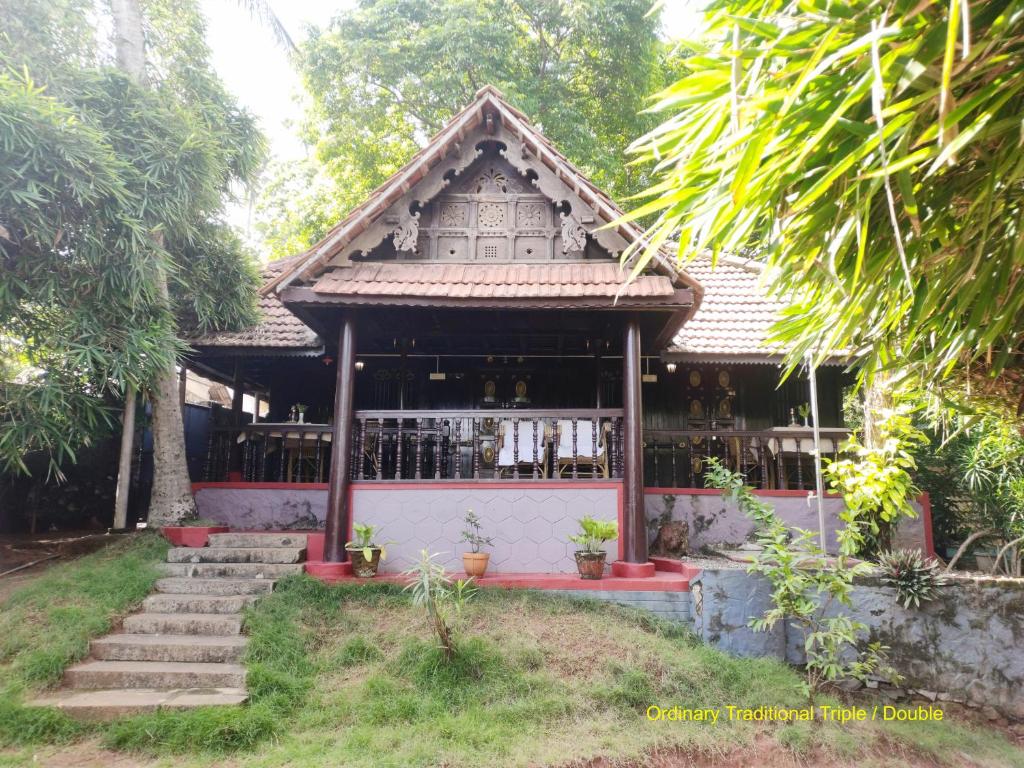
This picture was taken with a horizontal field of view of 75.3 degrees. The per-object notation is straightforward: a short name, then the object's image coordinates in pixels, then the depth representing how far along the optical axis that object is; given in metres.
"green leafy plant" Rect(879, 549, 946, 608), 5.79
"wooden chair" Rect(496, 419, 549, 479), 7.42
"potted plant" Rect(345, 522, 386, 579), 6.66
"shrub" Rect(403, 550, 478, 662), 5.14
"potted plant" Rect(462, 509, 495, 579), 6.70
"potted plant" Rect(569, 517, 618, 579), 6.47
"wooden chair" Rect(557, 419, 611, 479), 7.39
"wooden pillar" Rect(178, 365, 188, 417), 9.45
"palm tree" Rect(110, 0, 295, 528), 8.33
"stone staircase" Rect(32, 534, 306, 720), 4.94
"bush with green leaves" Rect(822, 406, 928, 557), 5.82
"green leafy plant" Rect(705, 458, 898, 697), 5.05
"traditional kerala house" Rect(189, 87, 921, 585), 7.11
